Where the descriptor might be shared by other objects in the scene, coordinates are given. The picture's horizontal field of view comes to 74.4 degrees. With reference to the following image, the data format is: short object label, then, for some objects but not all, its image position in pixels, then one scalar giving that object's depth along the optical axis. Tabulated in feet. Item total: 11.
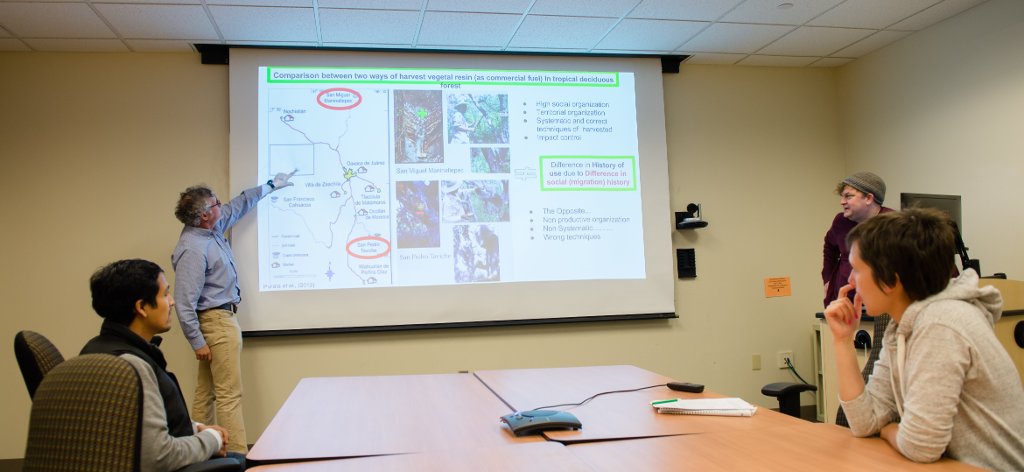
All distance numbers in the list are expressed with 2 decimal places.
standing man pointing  11.76
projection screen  13.73
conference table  4.75
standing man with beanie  10.33
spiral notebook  6.18
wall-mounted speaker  15.42
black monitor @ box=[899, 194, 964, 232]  10.64
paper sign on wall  15.96
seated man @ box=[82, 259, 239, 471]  5.51
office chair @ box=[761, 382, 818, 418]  6.95
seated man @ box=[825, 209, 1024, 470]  4.38
